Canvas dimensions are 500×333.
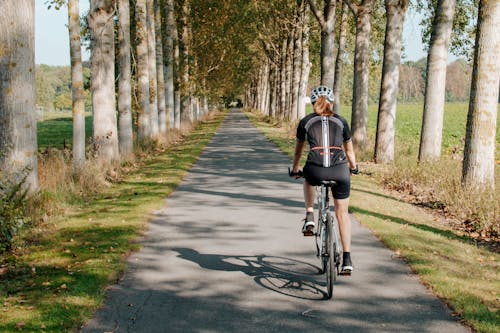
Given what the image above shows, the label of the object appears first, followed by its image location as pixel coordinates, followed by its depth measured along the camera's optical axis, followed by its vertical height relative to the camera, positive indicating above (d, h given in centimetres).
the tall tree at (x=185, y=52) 3172 +293
